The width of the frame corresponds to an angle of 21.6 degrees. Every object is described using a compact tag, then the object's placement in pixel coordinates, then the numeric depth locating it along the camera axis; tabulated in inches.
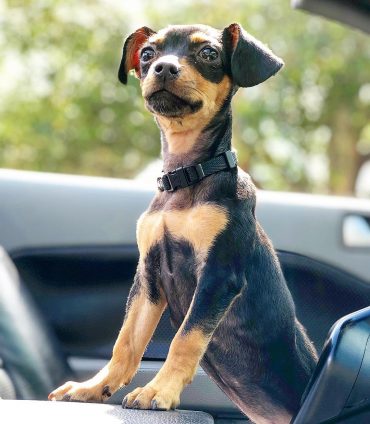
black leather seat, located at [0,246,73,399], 85.1
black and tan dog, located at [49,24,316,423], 48.9
